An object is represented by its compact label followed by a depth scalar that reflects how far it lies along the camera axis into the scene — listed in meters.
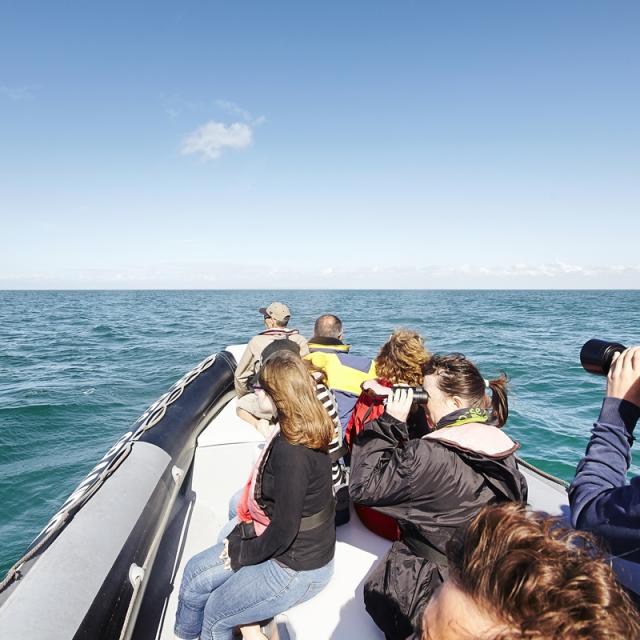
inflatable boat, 1.66
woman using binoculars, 1.56
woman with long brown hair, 1.66
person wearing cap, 3.80
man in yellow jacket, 2.89
